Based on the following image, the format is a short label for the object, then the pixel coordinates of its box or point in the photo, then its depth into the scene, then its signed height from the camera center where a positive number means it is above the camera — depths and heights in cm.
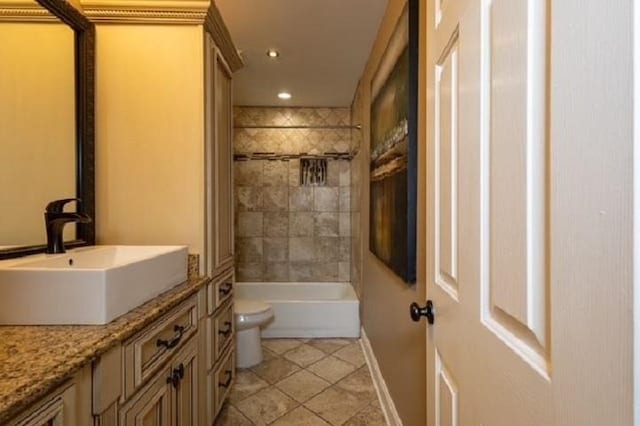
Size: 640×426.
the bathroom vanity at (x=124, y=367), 75 -39
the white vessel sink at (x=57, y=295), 106 -23
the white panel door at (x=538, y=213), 36 +0
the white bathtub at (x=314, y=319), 344 -94
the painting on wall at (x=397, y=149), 155 +29
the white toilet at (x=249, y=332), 274 -87
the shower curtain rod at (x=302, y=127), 383 +84
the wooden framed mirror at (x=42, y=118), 134 +36
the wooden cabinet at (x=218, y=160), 182 +26
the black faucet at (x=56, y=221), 140 -4
